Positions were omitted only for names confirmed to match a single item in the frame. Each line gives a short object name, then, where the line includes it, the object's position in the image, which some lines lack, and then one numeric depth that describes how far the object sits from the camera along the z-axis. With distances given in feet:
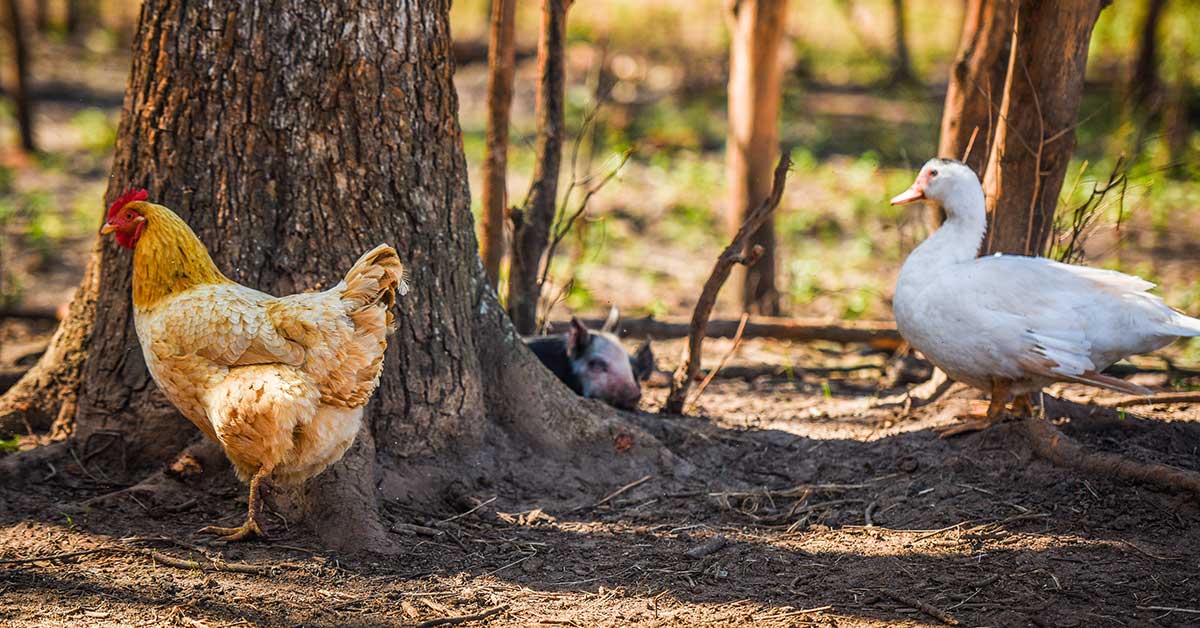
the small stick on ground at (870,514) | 13.53
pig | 18.33
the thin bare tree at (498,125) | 18.94
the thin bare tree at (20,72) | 34.91
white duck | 14.47
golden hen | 11.87
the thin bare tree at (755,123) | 24.85
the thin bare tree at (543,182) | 19.35
